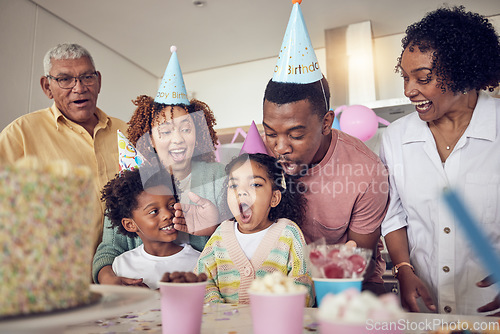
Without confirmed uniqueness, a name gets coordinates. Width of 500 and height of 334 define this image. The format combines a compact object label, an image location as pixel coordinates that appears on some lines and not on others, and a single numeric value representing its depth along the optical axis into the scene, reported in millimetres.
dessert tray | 459
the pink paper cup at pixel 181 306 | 686
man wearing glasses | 1555
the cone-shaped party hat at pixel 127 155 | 1351
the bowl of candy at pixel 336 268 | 652
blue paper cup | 646
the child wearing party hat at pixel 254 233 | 1120
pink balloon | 1977
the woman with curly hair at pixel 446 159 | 1161
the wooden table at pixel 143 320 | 476
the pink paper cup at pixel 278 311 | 597
